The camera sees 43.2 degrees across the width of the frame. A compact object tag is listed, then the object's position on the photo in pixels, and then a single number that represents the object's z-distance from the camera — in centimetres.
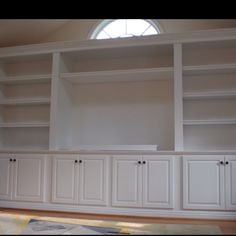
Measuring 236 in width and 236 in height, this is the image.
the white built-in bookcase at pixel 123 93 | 381
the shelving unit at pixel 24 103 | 450
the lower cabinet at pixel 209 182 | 339
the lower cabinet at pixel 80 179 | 370
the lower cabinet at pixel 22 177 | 391
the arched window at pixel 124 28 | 449
